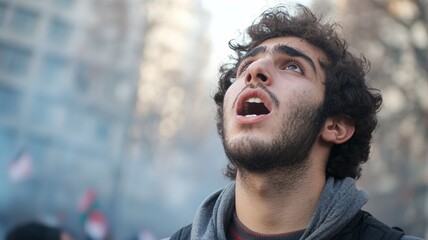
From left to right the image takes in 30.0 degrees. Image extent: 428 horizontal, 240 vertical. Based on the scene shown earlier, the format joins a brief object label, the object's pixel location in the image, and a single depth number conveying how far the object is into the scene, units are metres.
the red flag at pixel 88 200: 13.88
